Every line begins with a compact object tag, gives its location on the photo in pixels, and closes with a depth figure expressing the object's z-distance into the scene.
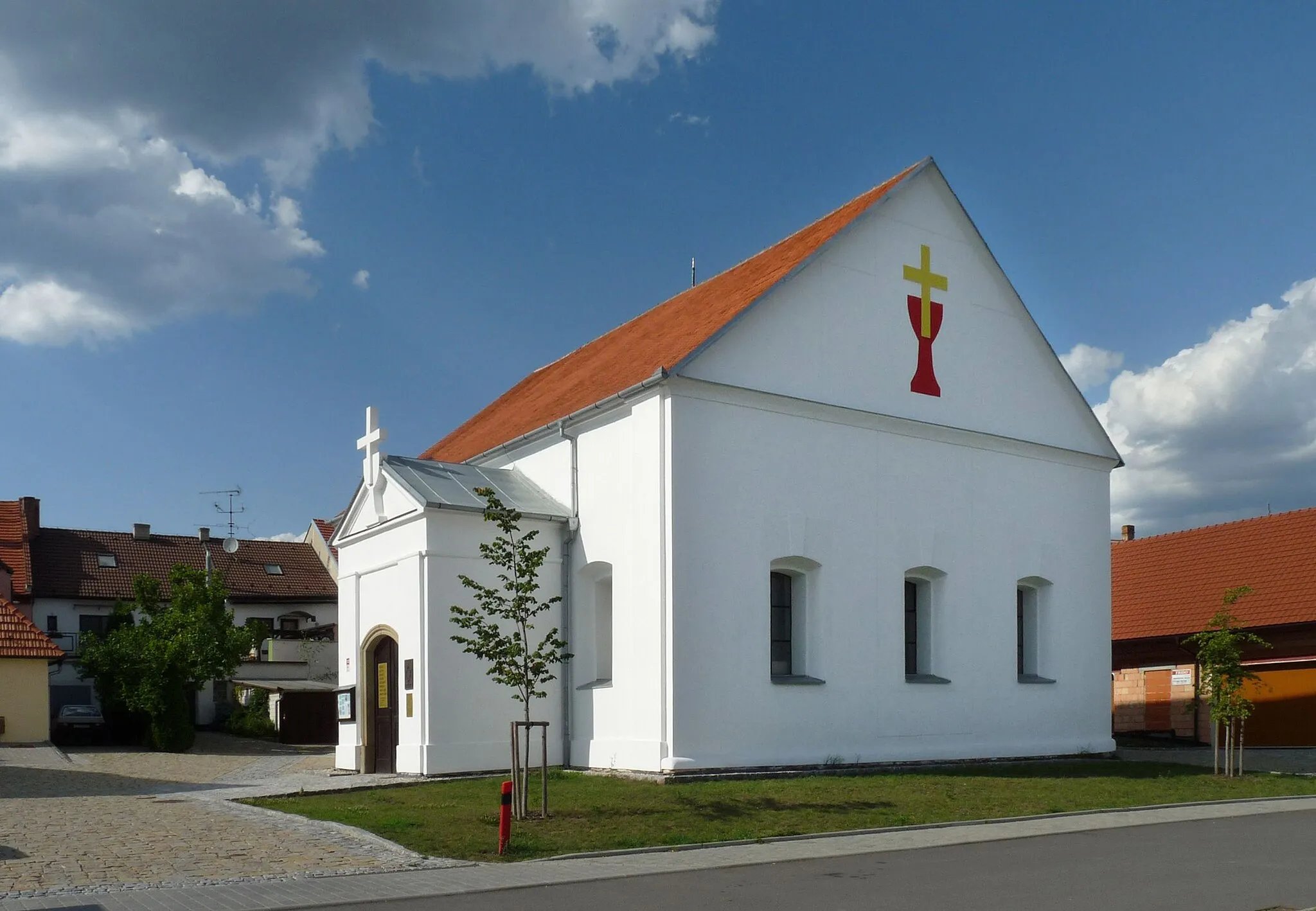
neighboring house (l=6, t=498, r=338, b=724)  43.84
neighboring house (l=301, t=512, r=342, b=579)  52.41
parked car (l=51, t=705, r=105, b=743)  35.31
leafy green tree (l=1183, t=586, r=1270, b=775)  20.55
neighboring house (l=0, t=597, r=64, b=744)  28.42
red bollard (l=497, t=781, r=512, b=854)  11.69
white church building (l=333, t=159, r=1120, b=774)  18.48
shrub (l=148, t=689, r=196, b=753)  30.66
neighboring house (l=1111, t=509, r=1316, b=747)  26.17
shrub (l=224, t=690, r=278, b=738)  37.22
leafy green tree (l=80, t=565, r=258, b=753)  30.83
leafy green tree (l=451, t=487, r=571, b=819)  13.97
